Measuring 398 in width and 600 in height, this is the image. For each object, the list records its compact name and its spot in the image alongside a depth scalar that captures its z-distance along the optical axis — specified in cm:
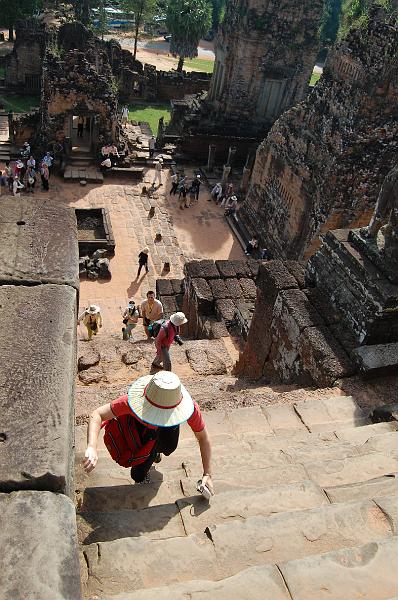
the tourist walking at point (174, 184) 1720
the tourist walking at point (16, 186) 1516
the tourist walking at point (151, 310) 900
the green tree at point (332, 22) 4484
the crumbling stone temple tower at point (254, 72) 1823
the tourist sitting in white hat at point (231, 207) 1628
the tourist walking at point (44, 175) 1581
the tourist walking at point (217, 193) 1727
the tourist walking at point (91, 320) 914
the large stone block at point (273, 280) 616
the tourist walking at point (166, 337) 608
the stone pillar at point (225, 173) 1792
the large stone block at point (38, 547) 188
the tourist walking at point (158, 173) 1823
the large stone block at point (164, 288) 1105
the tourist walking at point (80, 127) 1955
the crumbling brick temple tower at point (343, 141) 1084
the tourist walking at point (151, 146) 1952
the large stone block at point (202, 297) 954
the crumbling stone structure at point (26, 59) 2345
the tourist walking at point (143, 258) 1256
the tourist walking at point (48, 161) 1638
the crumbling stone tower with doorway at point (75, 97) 1650
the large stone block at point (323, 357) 514
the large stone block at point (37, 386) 231
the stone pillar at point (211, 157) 1917
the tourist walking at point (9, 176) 1576
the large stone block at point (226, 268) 1022
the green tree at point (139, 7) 2965
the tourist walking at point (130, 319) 919
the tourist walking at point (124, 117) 2180
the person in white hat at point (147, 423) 298
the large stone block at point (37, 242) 342
